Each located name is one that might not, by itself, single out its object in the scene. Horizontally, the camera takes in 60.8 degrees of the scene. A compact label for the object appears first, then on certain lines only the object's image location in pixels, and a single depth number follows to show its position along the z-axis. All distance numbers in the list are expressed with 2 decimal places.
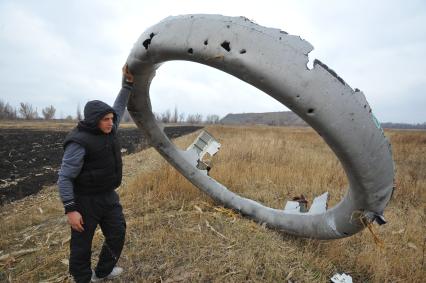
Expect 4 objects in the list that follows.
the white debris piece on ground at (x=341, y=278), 3.83
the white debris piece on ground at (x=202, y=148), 5.94
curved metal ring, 2.91
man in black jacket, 3.26
